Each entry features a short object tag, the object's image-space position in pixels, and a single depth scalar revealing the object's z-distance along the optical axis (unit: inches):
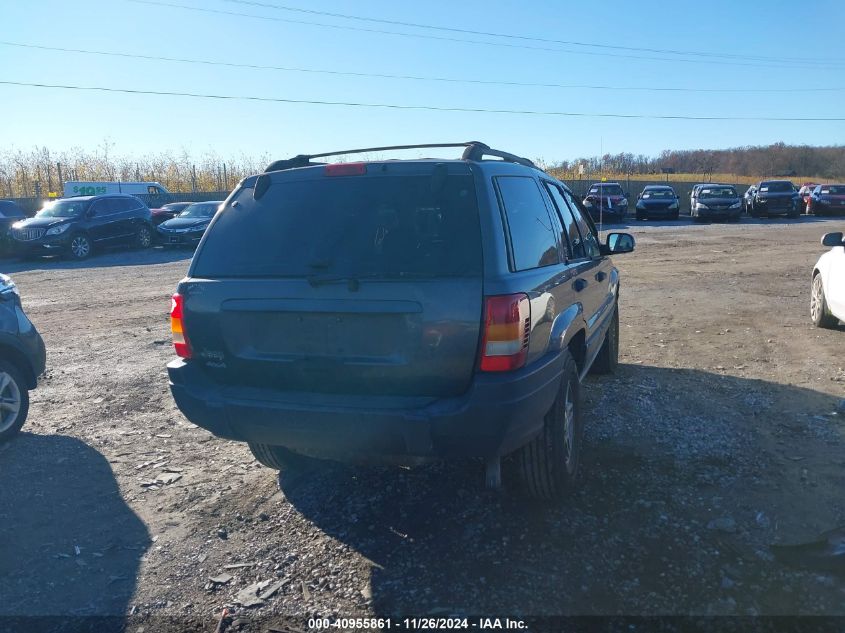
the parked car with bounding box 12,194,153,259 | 718.5
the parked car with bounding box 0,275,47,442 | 193.9
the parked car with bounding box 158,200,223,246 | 812.6
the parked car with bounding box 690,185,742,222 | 1153.4
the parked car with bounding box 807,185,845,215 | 1296.8
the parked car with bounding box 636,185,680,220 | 1213.2
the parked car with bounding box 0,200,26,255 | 769.6
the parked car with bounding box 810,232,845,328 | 281.6
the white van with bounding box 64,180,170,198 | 1164.5
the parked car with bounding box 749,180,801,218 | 1224.2
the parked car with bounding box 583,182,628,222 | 1131.9
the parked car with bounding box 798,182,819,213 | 1381.2
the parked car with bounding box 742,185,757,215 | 1293.2
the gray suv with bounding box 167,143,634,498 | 115.3
